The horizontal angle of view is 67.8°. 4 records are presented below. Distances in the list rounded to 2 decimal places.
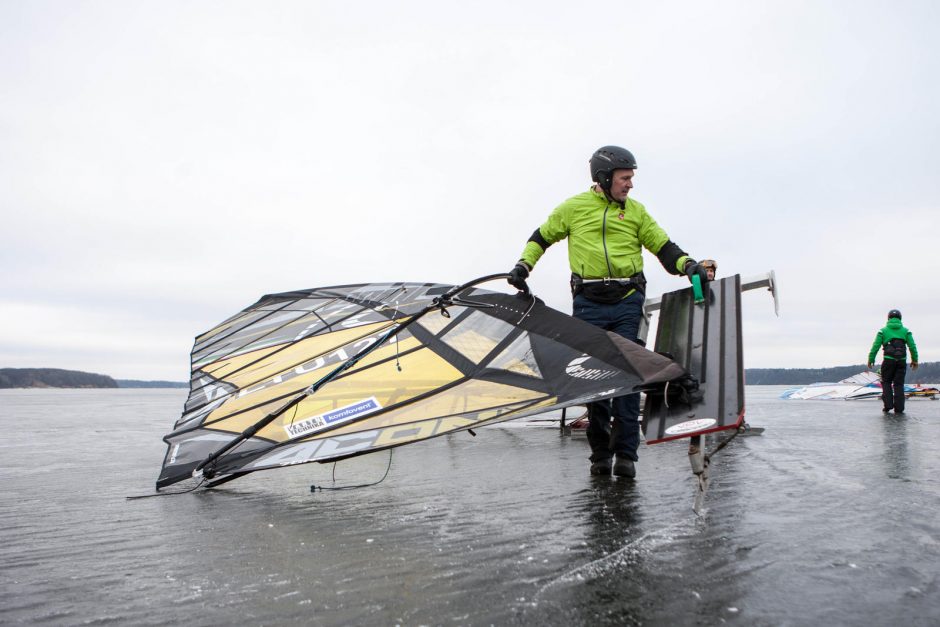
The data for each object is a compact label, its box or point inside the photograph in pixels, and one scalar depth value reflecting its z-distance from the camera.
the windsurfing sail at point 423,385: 3.69
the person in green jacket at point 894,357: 12.70
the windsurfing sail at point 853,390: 20.44
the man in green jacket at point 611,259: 4.55
